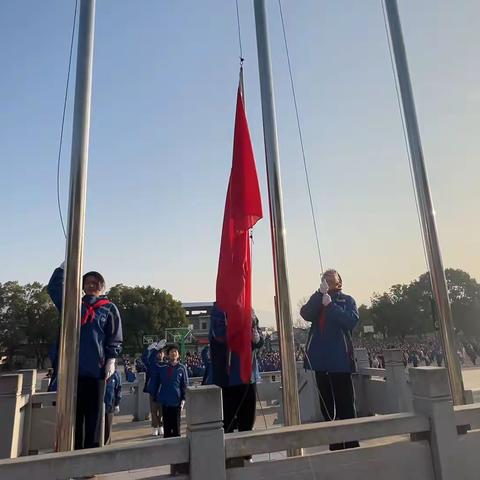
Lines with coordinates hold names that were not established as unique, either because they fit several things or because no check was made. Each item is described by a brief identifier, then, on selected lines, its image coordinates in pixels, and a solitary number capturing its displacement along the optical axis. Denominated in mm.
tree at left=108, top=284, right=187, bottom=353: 47562
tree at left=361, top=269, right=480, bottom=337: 50969
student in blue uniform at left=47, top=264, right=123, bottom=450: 3871
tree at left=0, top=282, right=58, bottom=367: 45844
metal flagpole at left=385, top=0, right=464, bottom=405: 4367
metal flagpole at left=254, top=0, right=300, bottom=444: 3977
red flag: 4125
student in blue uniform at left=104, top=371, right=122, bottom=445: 6501
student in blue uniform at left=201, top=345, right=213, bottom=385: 7429
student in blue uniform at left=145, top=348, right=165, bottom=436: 8733
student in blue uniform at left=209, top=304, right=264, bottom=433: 4211
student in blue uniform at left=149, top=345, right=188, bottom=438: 7699
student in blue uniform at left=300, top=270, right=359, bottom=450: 4355
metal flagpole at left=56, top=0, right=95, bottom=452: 3262
